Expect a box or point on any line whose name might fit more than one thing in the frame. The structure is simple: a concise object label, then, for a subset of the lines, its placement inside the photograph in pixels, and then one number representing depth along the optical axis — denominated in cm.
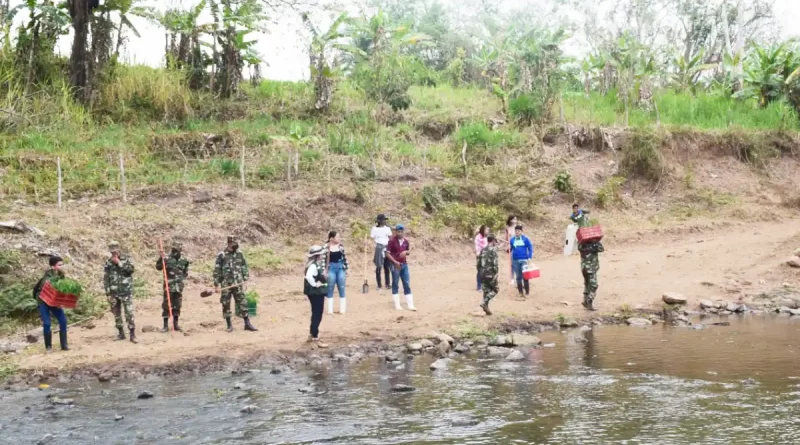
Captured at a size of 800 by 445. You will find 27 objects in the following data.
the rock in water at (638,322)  1452
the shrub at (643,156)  2556
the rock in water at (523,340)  1280
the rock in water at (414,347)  1234
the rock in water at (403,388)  998
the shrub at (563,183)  2431
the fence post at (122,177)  1898
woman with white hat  1191
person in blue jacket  1572
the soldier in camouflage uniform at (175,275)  1273
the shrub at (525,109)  2734
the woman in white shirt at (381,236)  1593
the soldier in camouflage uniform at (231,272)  1281
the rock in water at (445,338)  1270
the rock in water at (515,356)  1175
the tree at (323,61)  2505
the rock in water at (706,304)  1582
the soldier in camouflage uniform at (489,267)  1397
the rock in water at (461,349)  1245
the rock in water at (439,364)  1122
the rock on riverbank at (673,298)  1580
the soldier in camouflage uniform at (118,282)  1216
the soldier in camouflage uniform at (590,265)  1505
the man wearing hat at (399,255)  1414
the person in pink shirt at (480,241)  1612
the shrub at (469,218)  2112
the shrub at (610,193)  2406
